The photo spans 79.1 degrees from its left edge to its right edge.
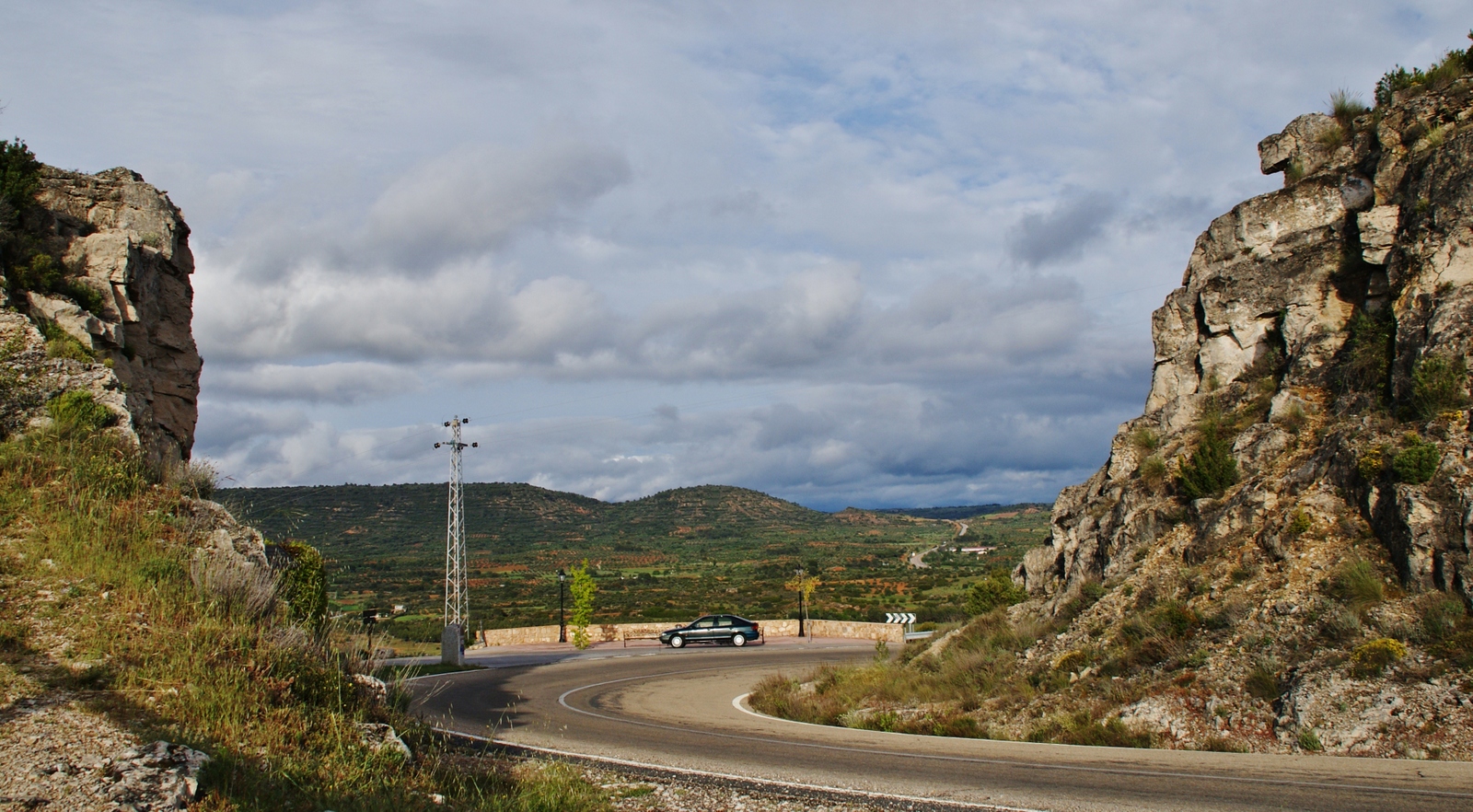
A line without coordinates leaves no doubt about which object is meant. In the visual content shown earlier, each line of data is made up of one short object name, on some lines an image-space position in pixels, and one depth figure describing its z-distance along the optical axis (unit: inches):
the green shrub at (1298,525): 613.0
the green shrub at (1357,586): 528.4
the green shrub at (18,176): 667.4
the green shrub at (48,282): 597.6
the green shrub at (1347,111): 914.7
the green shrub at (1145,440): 906.7
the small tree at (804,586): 1754.4
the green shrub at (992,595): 973.8
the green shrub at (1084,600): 751.7
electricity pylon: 1350.9
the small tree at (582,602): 1590.8
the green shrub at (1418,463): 548.1
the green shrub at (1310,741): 440.8
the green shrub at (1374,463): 587.5
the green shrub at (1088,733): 512.4
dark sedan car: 1610.5
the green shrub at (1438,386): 589.1
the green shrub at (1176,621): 609.3
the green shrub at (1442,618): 474.9
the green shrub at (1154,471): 823.9
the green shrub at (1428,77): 837.2
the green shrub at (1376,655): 472.4
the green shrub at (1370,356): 684.7
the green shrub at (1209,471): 741.3
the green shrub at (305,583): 454.3
